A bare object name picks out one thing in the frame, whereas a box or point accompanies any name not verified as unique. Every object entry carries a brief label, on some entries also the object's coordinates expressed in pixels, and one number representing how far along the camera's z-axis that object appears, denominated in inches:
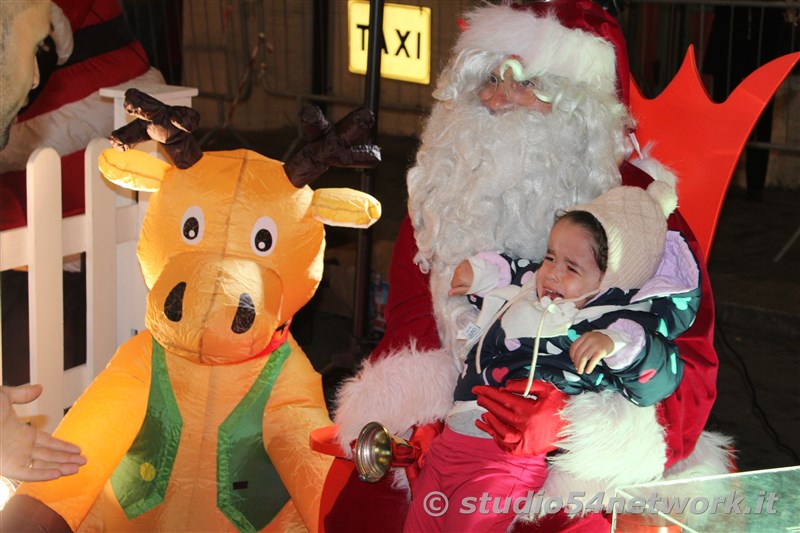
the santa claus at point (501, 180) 85.4
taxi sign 166.2
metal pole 133.3
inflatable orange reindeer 96.2
